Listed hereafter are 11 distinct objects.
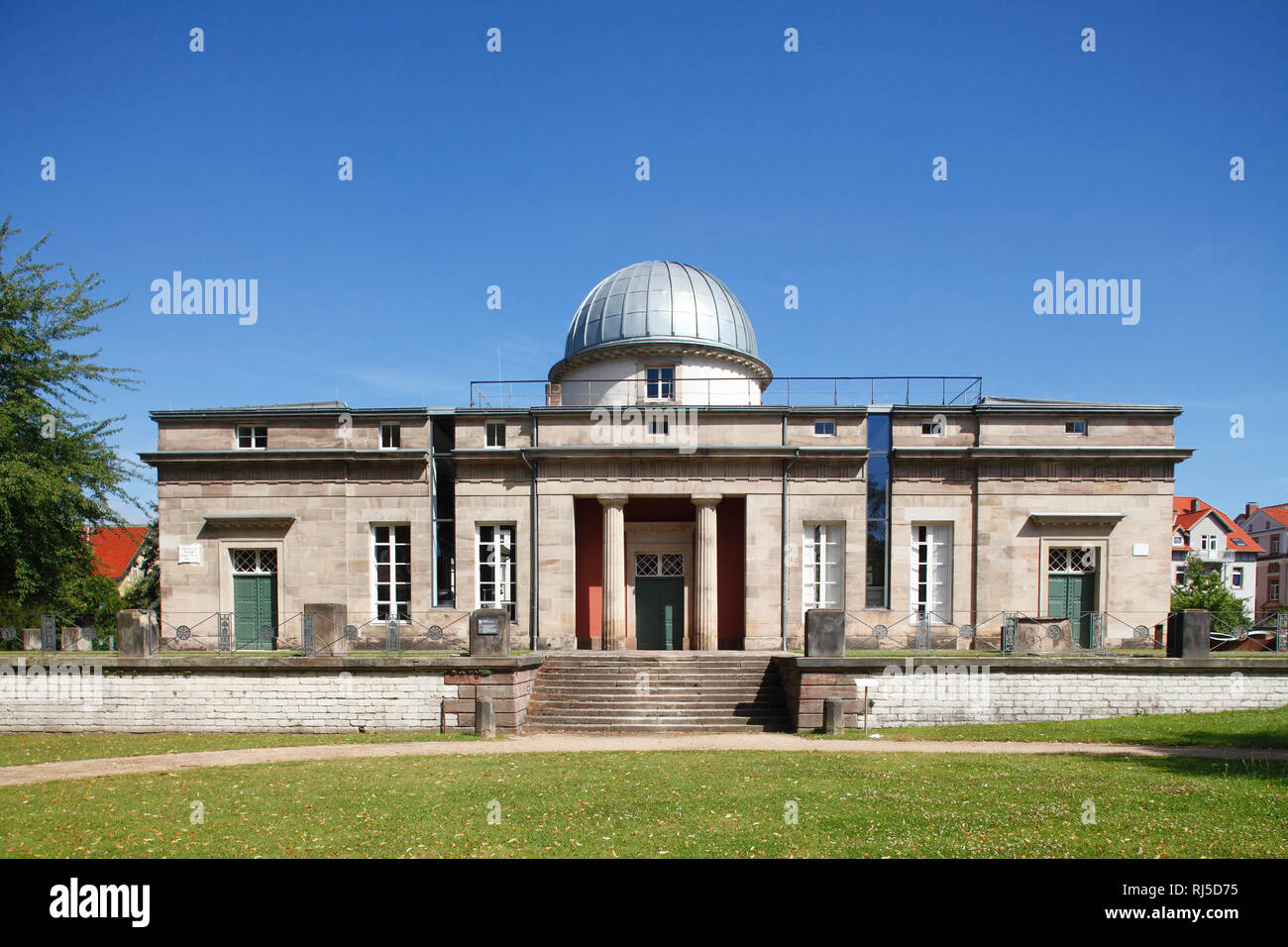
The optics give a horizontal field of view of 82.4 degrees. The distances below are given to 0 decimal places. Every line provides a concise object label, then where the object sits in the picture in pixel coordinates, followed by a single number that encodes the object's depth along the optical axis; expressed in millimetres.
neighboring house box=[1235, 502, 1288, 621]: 63034
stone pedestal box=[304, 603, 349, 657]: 18422
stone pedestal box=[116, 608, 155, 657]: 17078
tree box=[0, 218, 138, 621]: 21984
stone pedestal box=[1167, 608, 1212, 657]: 16484
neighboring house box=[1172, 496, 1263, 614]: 62938
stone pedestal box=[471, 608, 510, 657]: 16688
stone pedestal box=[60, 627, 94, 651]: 18734
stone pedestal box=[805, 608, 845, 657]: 16203
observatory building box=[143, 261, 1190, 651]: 22141
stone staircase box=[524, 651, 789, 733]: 16344
